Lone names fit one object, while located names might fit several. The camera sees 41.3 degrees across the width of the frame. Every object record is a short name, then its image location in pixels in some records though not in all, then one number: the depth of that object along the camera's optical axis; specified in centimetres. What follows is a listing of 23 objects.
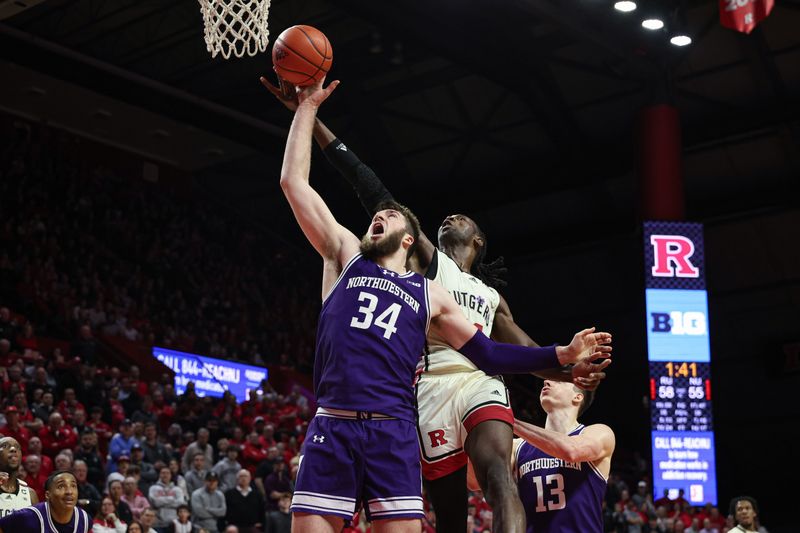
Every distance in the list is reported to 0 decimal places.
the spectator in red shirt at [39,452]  1227
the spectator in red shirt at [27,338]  1747
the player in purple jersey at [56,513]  713
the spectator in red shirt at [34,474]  1198
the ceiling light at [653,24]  1920
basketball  503
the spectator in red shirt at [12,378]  1429
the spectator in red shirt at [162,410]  1694
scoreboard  1759
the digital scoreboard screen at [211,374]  2212
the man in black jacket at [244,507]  1360
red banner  1459
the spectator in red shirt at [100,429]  1470
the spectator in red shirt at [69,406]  1444
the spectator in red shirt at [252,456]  1591
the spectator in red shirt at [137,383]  1709
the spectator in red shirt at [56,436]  1327
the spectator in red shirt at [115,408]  1557
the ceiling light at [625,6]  1878
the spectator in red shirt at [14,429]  1284
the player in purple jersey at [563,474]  567
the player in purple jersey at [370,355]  433
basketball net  742
